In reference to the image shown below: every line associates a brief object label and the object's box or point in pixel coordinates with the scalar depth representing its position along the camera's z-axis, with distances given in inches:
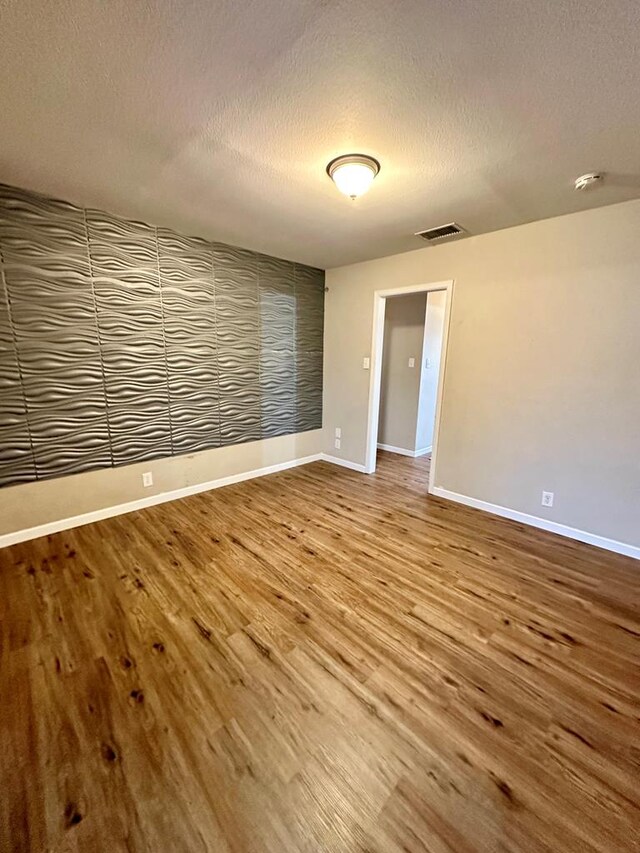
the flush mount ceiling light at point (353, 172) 71.1
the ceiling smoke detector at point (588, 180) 75.2
